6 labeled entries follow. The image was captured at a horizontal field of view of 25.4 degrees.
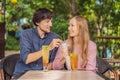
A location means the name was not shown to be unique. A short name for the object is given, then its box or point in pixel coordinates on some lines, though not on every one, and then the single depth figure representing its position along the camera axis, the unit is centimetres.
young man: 244
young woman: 242
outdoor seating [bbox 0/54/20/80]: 255
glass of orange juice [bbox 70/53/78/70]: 224
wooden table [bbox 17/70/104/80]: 203
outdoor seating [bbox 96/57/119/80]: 259
